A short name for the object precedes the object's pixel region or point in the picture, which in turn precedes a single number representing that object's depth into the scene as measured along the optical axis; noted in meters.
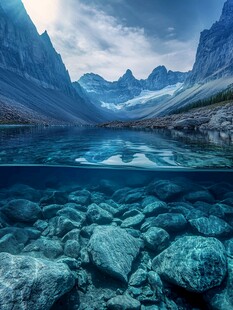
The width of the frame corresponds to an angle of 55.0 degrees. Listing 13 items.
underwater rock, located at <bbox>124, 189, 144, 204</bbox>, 9.48
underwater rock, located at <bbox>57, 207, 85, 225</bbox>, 7.61
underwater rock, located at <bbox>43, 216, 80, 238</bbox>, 6.92
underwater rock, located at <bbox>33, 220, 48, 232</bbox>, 7.29
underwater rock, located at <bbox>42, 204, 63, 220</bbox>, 8.00
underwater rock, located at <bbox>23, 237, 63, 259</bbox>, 5.84
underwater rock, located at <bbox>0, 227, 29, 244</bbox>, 6.41
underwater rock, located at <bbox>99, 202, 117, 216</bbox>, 8.51
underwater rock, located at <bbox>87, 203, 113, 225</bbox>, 7.70
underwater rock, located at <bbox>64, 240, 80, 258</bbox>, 5.86
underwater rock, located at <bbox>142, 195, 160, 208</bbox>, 8.93
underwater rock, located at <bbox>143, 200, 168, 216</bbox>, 8.08
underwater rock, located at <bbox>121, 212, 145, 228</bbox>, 7.43
